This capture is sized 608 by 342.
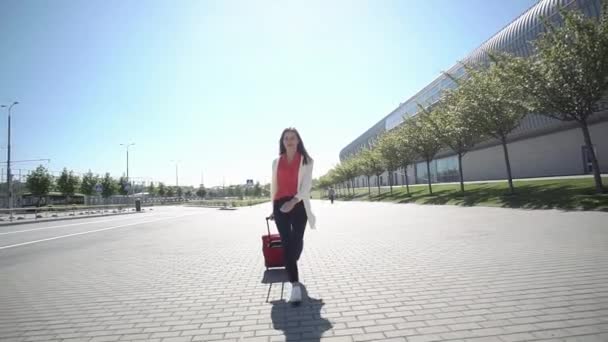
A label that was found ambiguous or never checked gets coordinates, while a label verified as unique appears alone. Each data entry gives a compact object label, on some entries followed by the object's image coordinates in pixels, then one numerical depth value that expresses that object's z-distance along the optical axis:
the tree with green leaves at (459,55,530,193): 17.94
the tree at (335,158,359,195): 56.23
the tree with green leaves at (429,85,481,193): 21.77
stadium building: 29.92
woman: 4.13
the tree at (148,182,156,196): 95.81
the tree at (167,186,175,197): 103.19
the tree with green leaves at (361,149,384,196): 44.41
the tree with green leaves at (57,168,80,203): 56.72
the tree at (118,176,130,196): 73.44
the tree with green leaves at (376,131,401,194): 37.22
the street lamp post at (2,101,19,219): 29.07
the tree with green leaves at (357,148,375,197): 47.28
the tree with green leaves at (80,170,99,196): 64.69
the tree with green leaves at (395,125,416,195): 33.12
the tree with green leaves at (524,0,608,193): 14.05
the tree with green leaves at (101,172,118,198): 66.17
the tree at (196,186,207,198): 98.61
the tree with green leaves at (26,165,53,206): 49.12
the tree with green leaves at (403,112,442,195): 28.58
